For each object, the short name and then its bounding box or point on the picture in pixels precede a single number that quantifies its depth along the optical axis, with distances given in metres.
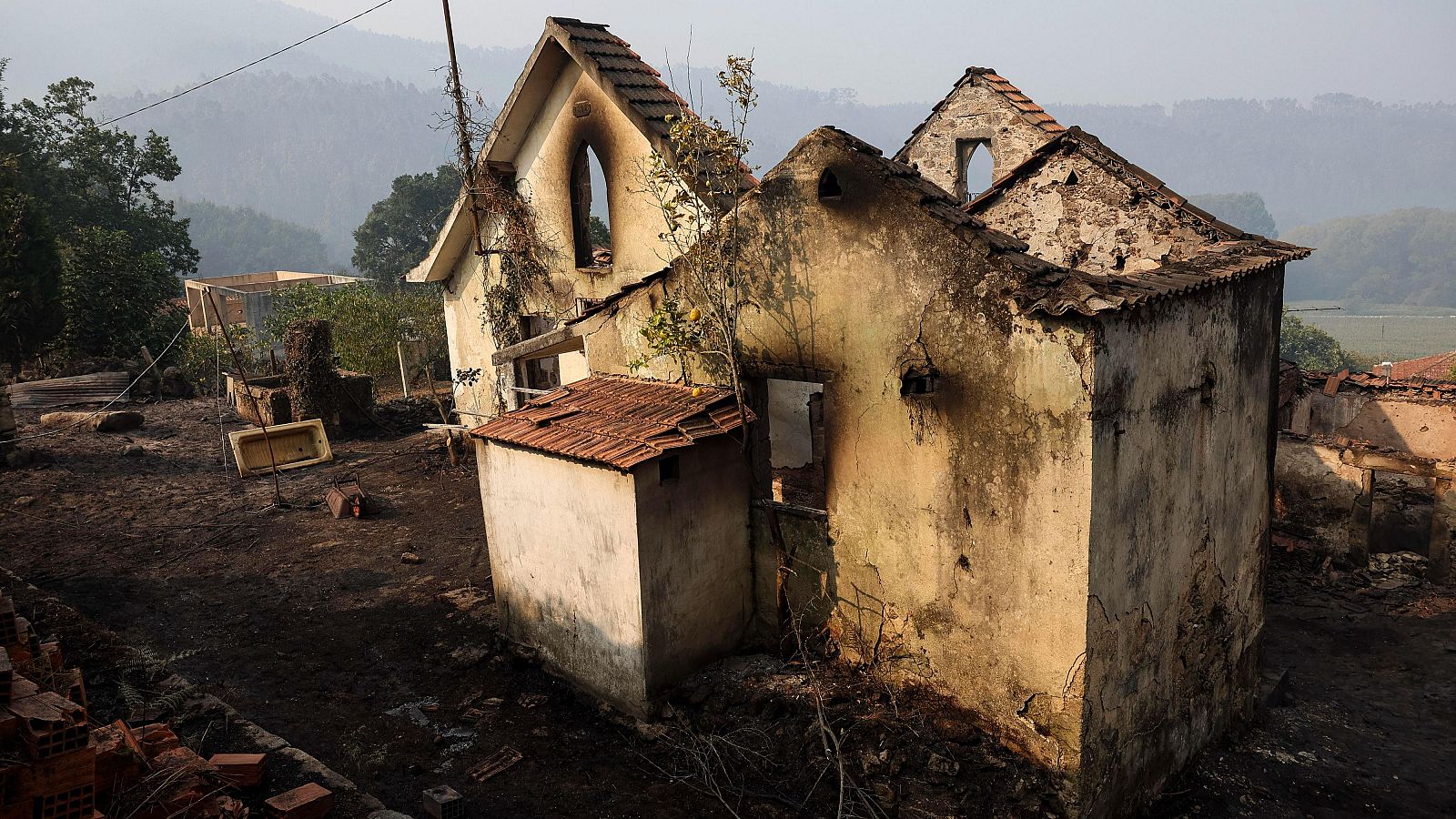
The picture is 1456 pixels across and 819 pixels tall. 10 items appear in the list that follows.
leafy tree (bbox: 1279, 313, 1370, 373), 50.22
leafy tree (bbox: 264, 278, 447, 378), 25.53
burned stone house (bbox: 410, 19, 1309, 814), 6.18
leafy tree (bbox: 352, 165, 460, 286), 58.62
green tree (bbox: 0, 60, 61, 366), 23.09
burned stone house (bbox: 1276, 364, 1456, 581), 12.83
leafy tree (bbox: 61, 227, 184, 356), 24.42
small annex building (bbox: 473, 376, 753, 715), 7.56
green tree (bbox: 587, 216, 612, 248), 34.02
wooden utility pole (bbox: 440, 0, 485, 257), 14.26
